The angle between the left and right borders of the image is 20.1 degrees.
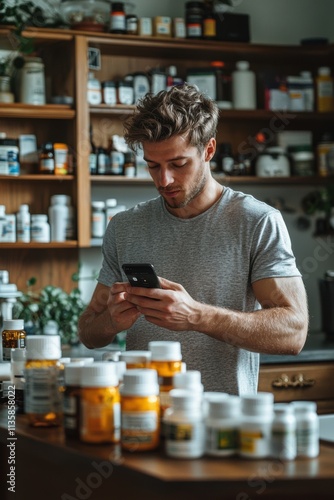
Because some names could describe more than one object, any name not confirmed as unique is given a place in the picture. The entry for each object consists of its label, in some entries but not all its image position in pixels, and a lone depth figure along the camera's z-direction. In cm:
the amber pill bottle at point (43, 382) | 191
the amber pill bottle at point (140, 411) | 164
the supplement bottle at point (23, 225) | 427
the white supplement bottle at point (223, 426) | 159
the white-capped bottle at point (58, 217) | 429
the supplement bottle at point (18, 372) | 218
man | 232
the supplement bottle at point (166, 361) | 181
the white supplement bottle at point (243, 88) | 461
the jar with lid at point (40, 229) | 428
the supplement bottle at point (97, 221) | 437
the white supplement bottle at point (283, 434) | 156
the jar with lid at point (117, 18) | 434
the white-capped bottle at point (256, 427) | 157
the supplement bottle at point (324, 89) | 473
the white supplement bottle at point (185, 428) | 159
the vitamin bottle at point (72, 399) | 176
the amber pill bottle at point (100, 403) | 171
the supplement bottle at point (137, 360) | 189
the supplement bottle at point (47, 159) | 428
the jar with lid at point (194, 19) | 450
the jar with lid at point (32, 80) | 425
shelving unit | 427
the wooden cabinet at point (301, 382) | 379
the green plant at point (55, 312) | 413
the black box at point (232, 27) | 457
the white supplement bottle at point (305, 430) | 160
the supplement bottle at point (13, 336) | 241
